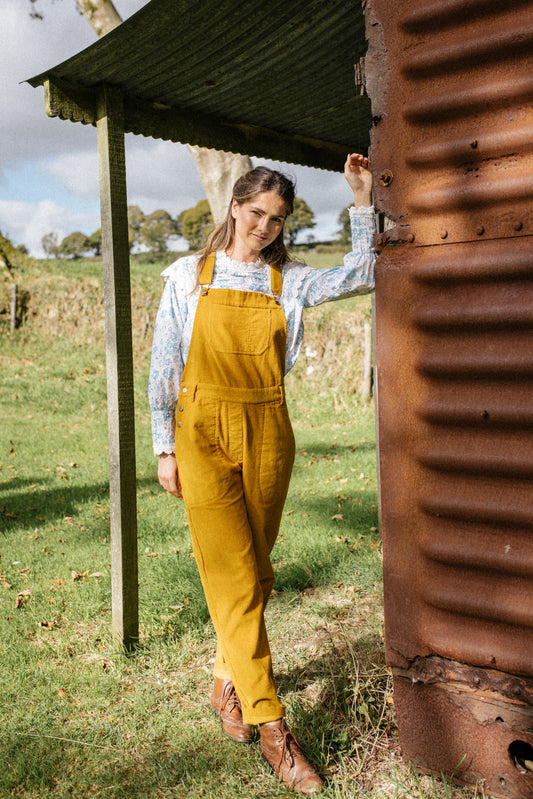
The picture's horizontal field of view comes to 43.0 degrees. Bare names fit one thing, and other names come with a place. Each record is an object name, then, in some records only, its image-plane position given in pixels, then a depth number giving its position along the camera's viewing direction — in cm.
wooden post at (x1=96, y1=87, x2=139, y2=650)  368
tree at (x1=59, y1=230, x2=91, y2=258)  4707
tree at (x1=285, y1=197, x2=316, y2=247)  5654
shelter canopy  315
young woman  278
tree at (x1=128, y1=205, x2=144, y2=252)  5997
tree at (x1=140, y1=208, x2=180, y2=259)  6328
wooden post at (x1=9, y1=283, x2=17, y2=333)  1789
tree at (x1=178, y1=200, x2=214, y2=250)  5691
